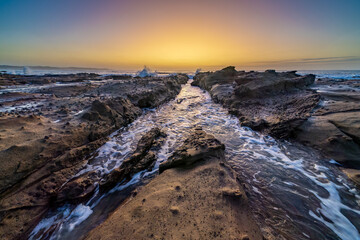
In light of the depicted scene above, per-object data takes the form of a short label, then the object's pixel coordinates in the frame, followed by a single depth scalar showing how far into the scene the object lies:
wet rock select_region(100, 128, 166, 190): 3.55
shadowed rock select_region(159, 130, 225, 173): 3.52
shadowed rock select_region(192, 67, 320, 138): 6.27
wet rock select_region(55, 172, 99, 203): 3.13
